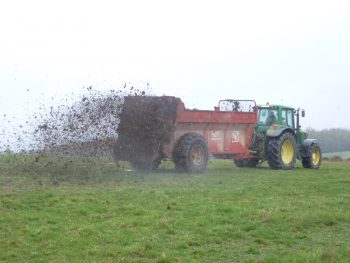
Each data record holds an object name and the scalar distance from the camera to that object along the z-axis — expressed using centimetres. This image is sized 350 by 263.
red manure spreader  1703
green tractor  2152
